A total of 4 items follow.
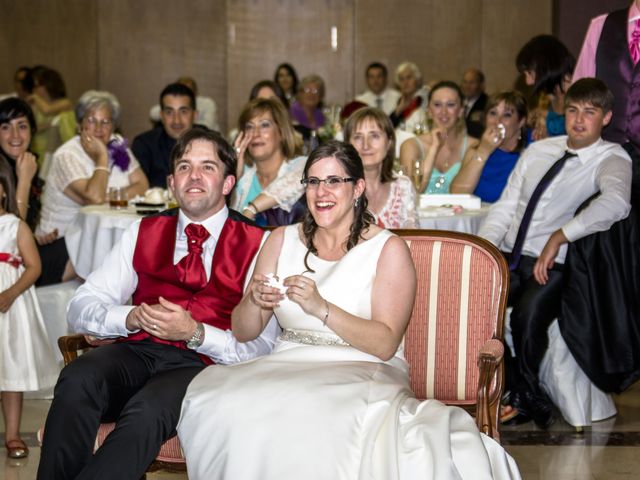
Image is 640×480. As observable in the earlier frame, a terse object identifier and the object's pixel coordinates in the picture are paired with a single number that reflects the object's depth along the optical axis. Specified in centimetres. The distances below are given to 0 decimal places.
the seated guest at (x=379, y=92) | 1038
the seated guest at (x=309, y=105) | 930
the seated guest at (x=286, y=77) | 1019
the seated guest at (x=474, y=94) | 866
